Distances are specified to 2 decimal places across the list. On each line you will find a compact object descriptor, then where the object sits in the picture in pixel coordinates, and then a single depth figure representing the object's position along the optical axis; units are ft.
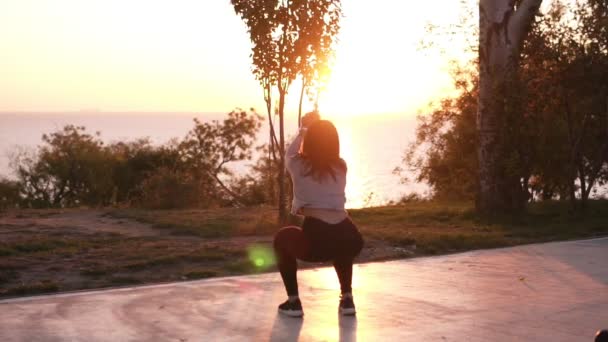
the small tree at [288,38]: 44.73
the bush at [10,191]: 110.07
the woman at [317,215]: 23.68
